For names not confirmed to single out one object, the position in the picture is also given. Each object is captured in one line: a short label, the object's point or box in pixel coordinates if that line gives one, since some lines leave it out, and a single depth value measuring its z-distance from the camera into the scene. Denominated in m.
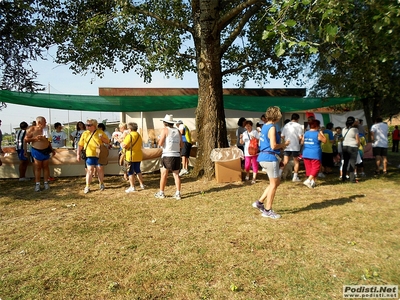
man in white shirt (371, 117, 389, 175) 8.27
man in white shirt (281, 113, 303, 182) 7.62
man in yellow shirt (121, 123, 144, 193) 6.47
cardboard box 7.54
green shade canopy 8.17
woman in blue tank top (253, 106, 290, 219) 4.62
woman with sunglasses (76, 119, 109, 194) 6.57
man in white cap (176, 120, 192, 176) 8.87
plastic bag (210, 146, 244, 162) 7.51
